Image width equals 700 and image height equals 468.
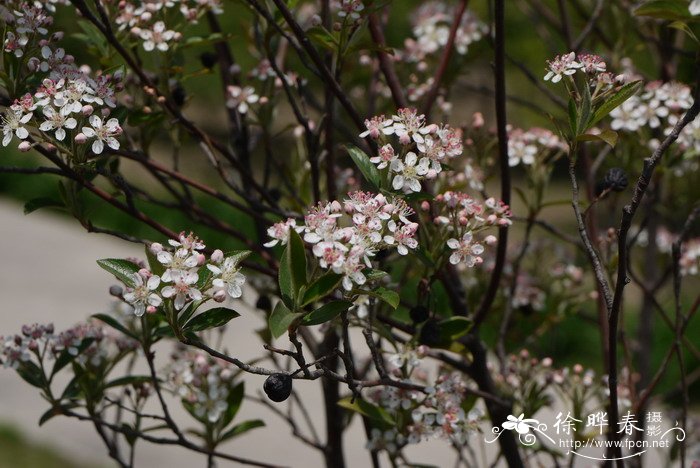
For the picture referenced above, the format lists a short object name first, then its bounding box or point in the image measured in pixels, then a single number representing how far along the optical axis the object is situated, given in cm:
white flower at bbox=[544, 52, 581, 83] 73
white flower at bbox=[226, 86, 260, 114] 86
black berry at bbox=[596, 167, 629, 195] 76
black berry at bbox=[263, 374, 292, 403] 69
